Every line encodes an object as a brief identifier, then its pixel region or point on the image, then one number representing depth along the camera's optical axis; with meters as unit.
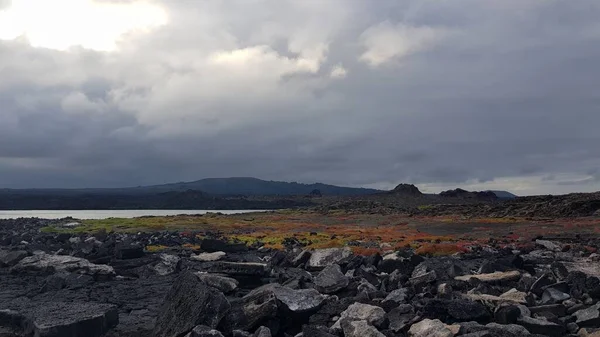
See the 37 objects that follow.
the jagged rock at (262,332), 11.87
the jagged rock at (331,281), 16.02
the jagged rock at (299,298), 13.30
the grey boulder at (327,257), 22.84
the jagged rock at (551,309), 13.39
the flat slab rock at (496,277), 17.09
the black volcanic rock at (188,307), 12.29
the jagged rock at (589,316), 12.55
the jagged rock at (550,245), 29.67
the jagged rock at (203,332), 11.46
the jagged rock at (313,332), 11.57
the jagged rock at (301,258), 23.85
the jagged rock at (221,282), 17.25
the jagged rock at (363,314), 12.45
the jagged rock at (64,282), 19.52
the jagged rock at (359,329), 11.48
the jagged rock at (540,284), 15.38
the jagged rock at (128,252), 26.86
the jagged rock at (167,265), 22.94
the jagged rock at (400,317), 12.35
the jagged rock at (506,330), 10.92
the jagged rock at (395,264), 20.75
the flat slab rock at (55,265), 22.56
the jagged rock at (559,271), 17.08
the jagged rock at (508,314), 12.17
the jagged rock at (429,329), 11.22
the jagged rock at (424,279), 16.33
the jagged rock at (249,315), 12.52
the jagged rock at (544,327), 11.95
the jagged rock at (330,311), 13.39
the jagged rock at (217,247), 31.03
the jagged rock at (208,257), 26.79
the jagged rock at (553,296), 14.28
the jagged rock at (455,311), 12.66
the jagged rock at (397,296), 14.12
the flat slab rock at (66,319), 13.34
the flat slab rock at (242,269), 18.72
